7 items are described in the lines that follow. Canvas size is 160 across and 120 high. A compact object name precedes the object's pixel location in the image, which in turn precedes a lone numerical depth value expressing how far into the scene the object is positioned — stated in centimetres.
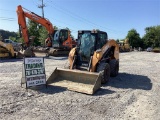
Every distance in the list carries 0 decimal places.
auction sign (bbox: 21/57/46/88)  432
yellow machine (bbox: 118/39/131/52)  2175
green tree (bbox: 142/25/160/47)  4301
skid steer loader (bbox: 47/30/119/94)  462
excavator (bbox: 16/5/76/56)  1167
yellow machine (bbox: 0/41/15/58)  1090
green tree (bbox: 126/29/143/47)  4443
